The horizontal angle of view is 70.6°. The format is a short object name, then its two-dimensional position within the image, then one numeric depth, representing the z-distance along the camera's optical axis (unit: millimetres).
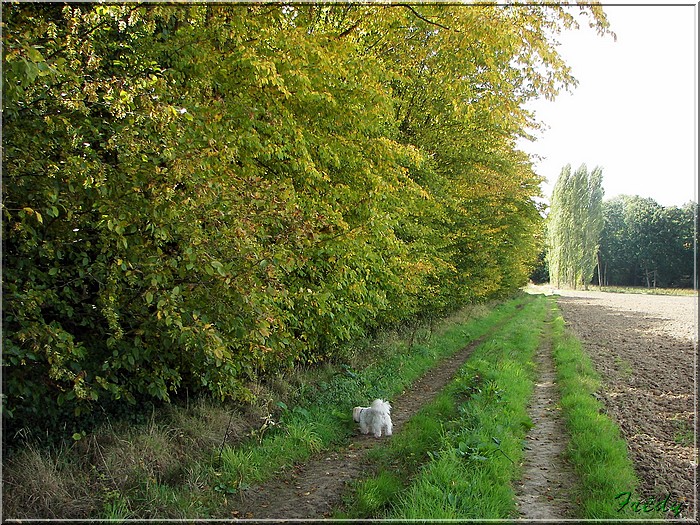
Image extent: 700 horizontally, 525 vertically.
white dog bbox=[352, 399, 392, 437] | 6445
